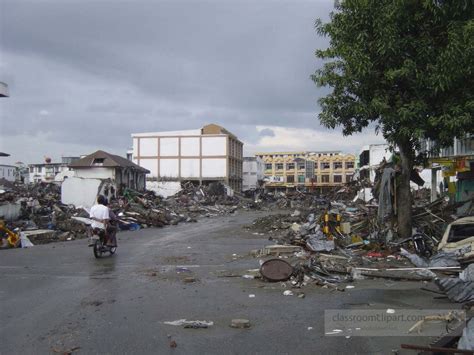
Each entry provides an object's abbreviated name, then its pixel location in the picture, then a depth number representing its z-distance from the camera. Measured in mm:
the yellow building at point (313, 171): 107250
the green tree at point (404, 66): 10578
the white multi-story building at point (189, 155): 80125
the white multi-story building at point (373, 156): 48328
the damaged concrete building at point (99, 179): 33750
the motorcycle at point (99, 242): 13086
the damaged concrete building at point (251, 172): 102750
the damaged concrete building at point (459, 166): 17844
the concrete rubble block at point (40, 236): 18641
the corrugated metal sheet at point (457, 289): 7219
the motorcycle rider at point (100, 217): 12969
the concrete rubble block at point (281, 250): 13234
